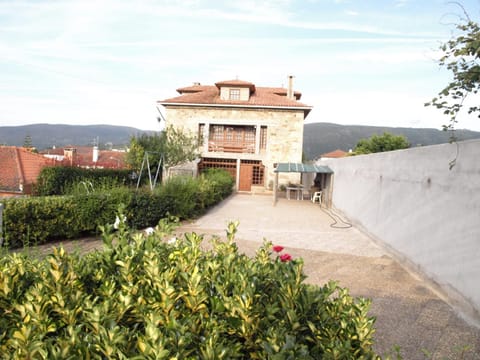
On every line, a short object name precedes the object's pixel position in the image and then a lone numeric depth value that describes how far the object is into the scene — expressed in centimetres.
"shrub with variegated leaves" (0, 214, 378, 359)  122
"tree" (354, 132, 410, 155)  4450
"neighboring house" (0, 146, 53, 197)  2092
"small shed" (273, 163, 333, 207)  1645
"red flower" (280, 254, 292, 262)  247
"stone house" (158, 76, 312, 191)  2361
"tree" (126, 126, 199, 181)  1779
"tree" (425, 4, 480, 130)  372
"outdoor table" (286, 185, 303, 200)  2015
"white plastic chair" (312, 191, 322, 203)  1860
